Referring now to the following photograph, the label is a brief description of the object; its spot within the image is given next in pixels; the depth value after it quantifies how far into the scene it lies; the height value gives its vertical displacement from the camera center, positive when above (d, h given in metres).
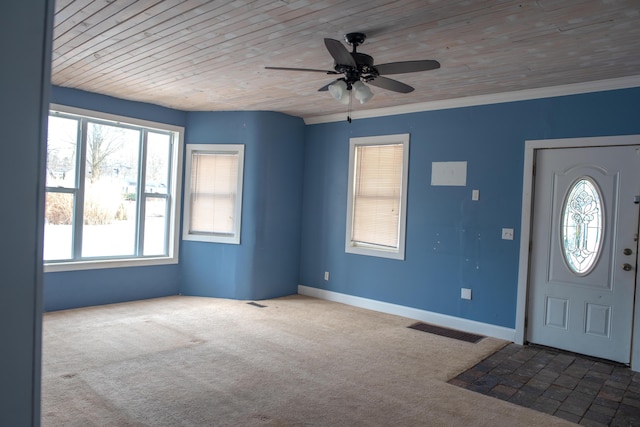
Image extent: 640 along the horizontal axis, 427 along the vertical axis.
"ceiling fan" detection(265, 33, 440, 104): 2.88 +0.95
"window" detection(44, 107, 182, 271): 4.97 +0.06
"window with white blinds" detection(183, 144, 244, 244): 5.92 +0.11
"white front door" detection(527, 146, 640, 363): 3.90 -0.29
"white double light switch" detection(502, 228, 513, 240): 4.48 -0.19
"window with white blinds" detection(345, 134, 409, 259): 5.37 +0.17
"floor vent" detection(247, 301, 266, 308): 5.54 -1.31
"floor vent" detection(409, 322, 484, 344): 4.51 -1.29
